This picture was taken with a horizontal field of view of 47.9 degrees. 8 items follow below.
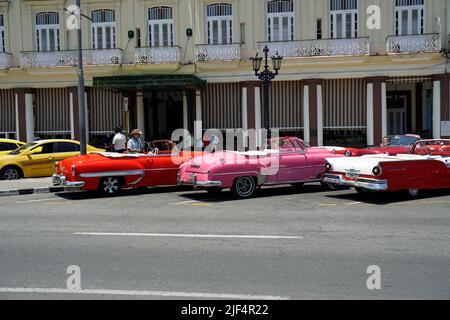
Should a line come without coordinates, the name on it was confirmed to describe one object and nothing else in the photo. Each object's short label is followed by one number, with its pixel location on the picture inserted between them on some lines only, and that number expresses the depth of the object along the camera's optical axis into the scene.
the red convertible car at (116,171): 12.33
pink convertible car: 11.71
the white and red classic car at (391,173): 10.80
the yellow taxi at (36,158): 16.20
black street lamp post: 16.97
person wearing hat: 14.07
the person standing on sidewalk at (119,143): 15.13
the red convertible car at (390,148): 14.15
